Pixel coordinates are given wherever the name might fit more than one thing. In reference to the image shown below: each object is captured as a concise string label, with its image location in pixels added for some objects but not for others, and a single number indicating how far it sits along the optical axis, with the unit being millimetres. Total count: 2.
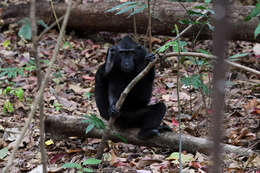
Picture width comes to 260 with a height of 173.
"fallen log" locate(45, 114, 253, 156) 8281
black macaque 8984
